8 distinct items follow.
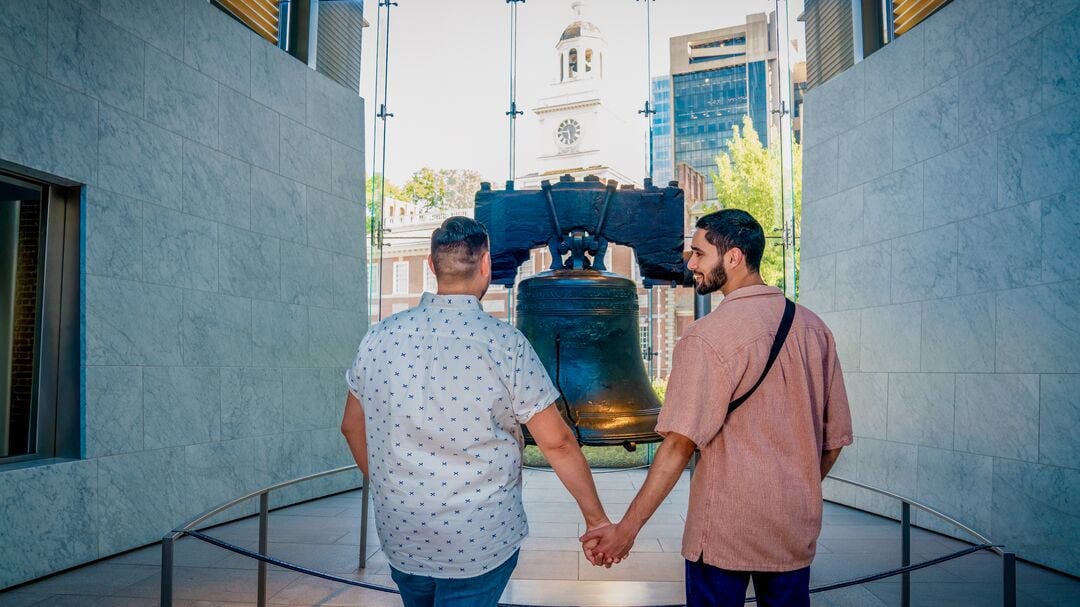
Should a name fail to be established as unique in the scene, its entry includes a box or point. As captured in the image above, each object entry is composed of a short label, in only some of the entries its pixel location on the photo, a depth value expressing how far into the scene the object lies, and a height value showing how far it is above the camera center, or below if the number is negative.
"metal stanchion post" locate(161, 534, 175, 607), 2.46 -0.79
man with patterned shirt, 1.78 -0.23
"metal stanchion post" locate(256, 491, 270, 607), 3.37 -0.85
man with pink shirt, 1.92 -0.30
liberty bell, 2.99 +0.25
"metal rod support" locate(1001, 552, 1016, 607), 2.42 -0.77
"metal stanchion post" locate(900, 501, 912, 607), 3.40 -0.99
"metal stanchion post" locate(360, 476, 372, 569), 4.75 -1.27
